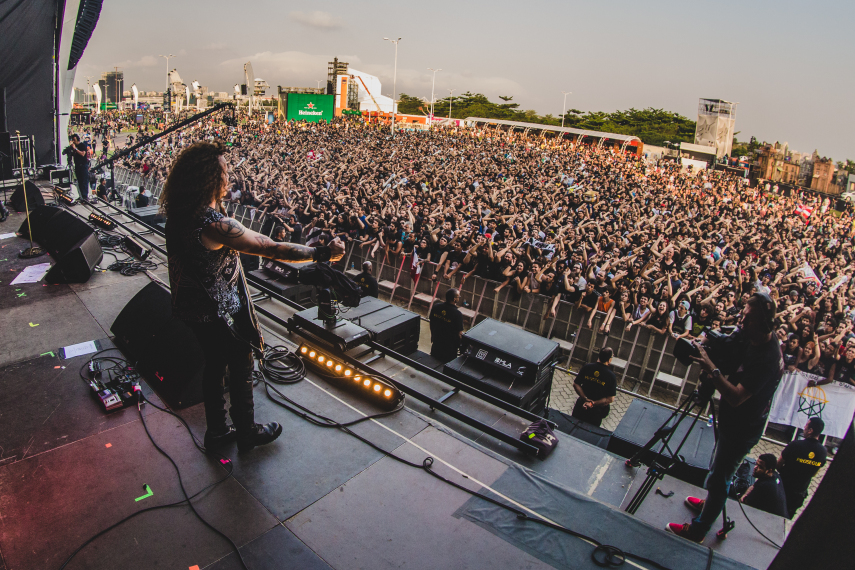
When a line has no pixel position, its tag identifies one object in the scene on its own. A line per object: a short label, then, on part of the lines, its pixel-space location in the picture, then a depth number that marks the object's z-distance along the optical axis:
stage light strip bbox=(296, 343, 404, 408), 3.61
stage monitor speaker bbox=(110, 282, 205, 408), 3.39
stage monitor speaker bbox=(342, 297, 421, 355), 4.95
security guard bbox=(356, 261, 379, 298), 7.54
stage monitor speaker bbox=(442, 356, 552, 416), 4.25
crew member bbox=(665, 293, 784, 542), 2.55
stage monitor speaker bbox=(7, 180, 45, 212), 8.91
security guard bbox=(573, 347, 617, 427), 5.35
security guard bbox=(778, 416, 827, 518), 4.48
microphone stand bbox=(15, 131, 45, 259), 6.34
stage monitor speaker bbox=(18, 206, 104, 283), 5.39
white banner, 6.64
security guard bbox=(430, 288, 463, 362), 6.45
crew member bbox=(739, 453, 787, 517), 3.78
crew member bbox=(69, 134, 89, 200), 11.14
